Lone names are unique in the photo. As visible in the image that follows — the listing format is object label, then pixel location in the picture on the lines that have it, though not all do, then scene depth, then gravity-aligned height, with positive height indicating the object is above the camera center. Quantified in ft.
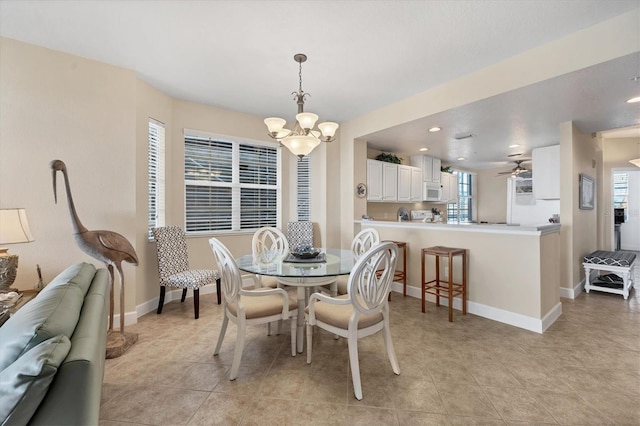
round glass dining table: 7.15 -1.53
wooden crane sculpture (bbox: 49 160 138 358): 7.70 -1.02
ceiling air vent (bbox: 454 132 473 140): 14.76 +4.17
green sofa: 2.41 -1.43
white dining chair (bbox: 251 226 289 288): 9.41 -1.52
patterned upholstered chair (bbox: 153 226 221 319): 10.55 -2.21
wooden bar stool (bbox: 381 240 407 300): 13.14 -2.79
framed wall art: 13.65 +1.05
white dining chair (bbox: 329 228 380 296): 9.66 -1.21
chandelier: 8.35 +2.50
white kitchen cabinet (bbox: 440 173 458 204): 22.77 +2.12
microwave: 20.29 +1.59
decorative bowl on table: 8.84 -1.27
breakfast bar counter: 9.55 -2.11
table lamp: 6.79 -0.56
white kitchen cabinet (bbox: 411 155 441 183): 20.26 +3.50
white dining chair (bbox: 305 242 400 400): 6.29 -2.37
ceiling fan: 20.68 +3.18
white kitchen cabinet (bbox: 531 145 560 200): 15.85 +2.31
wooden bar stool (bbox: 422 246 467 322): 10.37 -2.50
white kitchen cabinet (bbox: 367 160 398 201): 16.40 +1.97
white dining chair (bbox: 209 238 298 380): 6.86 -2.41
